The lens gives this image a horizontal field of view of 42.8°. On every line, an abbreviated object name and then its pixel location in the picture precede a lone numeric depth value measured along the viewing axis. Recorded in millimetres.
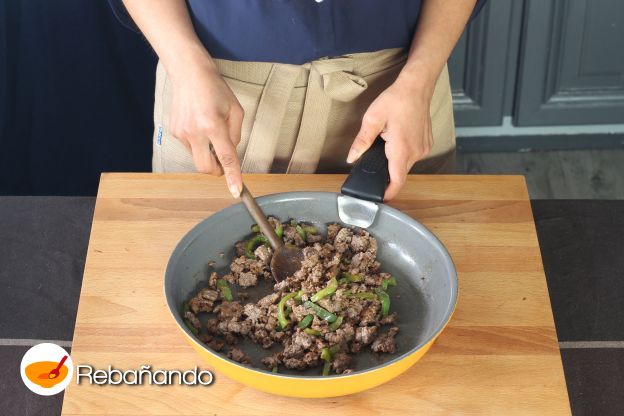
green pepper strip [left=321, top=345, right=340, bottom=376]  939
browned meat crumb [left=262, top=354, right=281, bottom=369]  945
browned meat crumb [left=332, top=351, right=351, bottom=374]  935
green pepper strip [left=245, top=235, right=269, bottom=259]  1094
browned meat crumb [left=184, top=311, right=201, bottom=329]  989
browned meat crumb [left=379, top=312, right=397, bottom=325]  1002
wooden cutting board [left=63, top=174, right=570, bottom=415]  940
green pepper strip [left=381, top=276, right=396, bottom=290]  1049
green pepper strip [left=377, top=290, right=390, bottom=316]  1012
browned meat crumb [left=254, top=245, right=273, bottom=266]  1074
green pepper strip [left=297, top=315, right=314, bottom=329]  976
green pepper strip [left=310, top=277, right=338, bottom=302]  992
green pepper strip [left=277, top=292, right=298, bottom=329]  977
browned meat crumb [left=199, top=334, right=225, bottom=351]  969
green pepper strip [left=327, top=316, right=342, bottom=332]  977
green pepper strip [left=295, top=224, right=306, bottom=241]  1112
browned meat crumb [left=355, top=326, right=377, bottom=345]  970
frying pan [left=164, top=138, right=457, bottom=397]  871
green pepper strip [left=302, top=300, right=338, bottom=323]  979
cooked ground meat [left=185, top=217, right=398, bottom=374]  957
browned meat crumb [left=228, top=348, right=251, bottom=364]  952
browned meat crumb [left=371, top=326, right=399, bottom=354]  962
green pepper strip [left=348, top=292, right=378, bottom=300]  1014
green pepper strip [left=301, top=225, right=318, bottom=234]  1124
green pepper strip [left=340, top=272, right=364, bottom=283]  1042
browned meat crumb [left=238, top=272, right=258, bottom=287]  1057
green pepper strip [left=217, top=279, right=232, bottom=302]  1034
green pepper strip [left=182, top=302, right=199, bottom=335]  980
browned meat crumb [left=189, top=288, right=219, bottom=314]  1012
